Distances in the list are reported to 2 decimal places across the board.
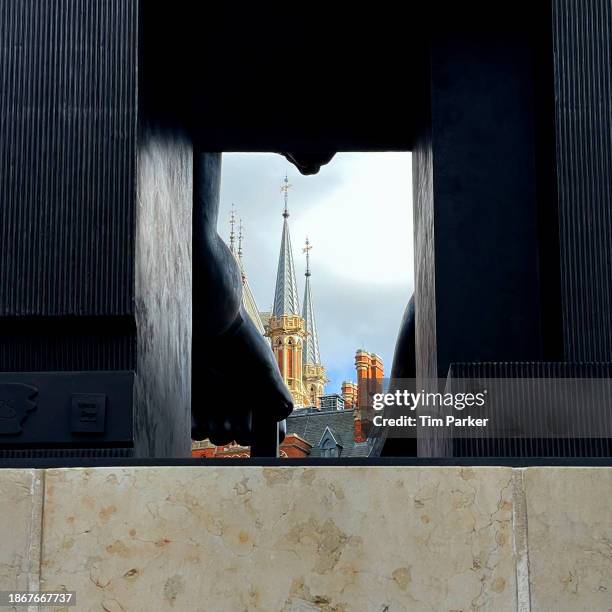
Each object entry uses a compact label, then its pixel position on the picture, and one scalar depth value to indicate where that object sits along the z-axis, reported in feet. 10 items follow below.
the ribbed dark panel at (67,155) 30.35
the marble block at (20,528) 25.68
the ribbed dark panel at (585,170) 30.86
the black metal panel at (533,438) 29.71
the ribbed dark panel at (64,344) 30.19
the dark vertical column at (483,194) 34.17
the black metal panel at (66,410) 29.37
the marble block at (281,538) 25.41
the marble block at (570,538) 25.26
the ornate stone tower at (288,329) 353.31
